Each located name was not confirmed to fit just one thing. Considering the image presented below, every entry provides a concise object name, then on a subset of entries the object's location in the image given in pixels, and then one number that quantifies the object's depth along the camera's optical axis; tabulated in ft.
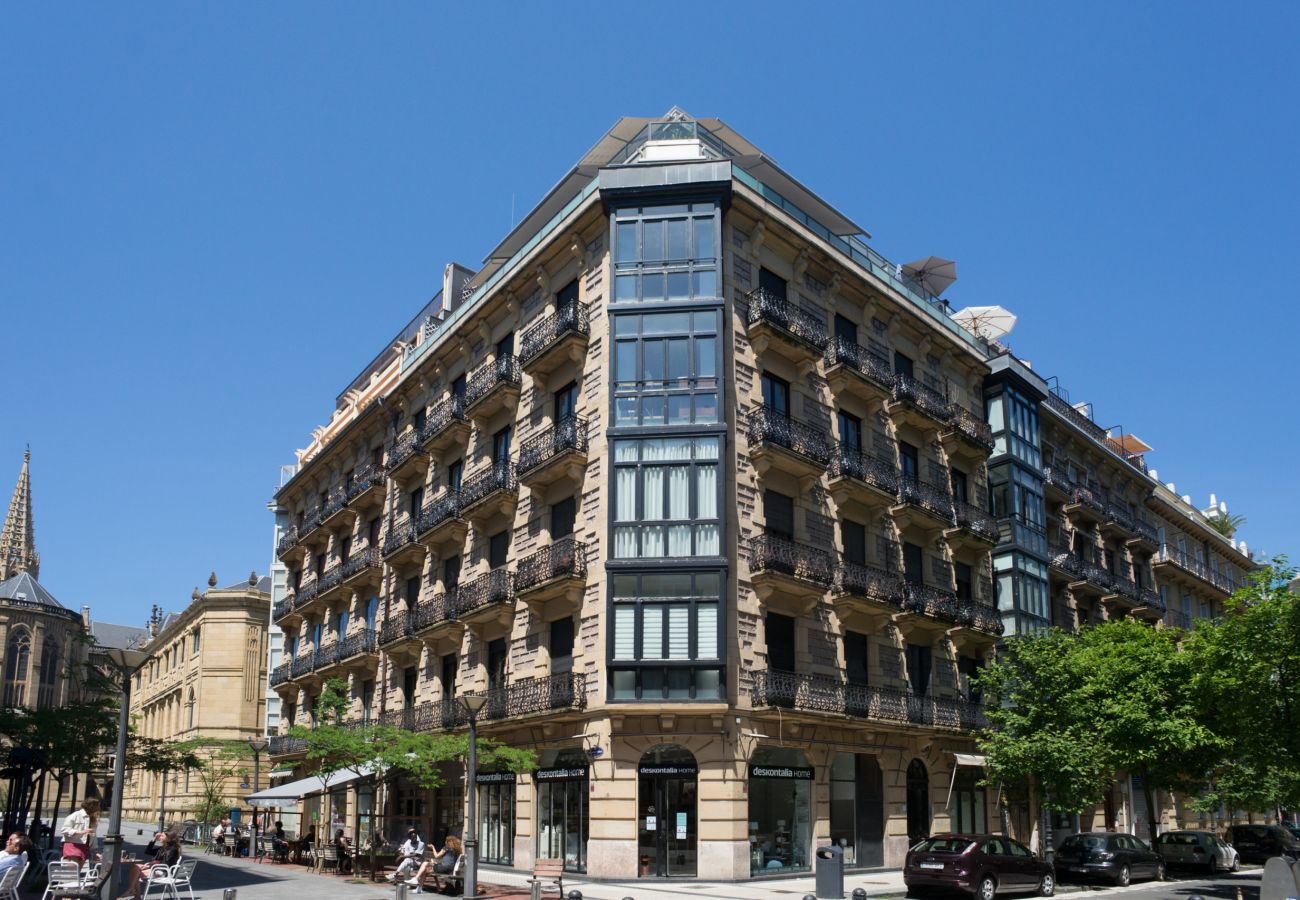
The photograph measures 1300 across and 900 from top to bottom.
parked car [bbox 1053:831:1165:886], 87.30
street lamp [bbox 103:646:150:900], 53.26
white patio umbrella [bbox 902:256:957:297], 126.40
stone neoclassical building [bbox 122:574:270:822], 199.82
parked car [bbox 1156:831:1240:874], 105.09
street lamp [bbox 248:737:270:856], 116.98
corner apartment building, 84.94
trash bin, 72.08
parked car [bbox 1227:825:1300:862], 120.16
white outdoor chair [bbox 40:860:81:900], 56.13
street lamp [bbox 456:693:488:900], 65.31
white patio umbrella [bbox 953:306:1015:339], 142.20
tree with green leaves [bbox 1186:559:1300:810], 74.84
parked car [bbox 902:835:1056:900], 72.69
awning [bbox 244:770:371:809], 103.32
